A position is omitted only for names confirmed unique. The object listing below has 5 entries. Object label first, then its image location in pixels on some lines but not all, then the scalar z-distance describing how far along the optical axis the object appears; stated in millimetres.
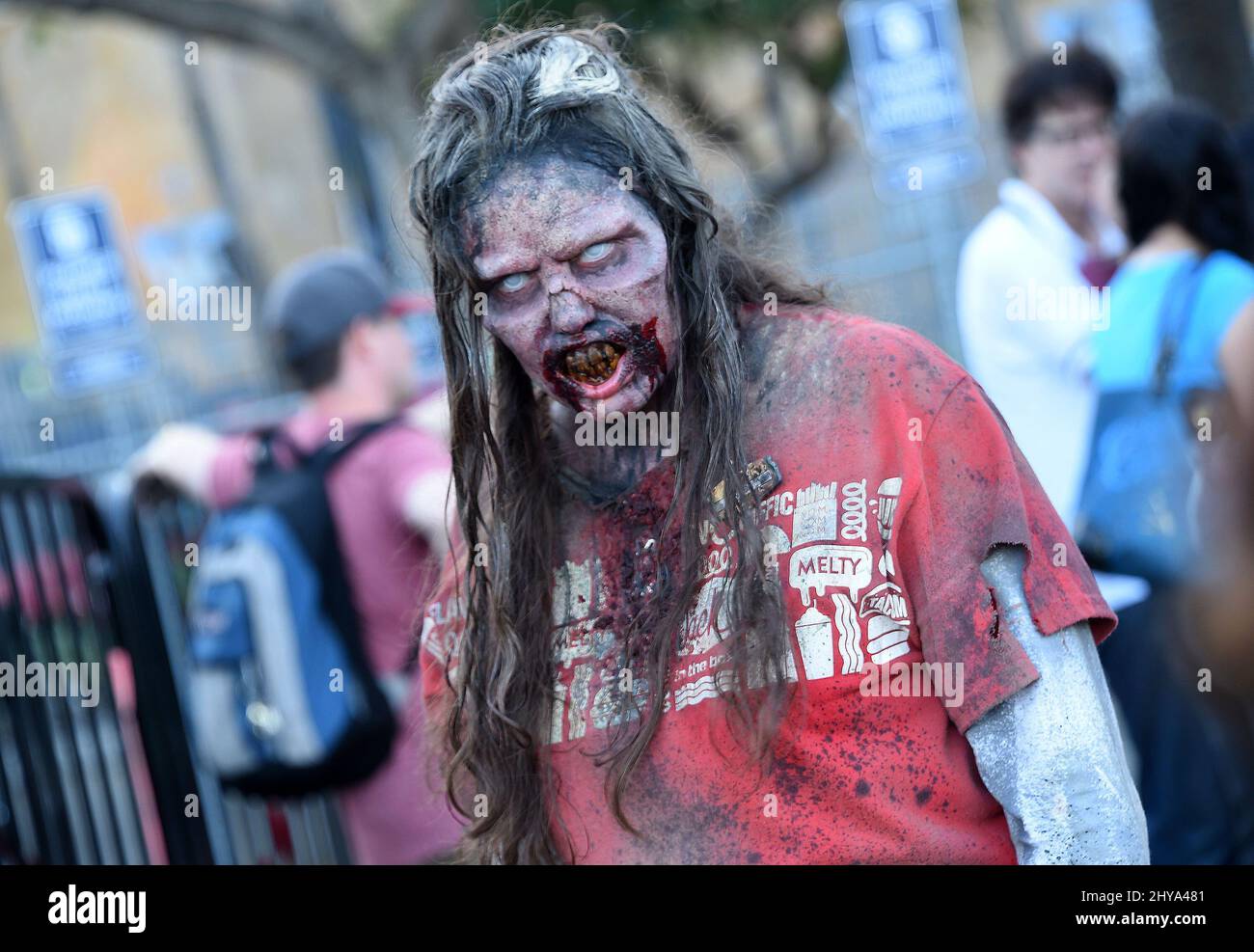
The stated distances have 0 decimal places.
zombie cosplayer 1874
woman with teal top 3467
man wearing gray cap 3779
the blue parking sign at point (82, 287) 8711
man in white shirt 3850
